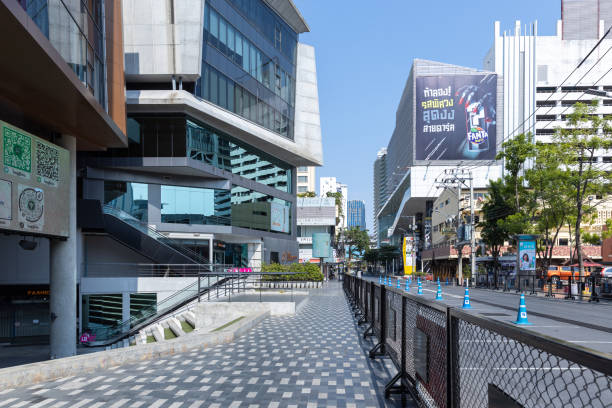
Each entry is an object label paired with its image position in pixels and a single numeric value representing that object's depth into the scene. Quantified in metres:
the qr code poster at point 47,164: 12.86
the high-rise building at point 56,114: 10.80
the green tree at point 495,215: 38.84
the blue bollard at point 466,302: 16.65
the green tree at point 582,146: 26.98
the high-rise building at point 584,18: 94.31
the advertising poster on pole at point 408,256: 58.97
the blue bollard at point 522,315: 12.38
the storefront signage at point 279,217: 40.31
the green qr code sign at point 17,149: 11.28
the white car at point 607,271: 28.21
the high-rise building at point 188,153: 26.62
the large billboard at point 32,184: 11.26
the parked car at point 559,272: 38.67
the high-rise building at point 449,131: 79.94
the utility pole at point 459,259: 43.56
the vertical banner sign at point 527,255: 28.73
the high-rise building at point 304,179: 122.19
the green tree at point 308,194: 90.47
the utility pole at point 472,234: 39.75
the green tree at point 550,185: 29.95
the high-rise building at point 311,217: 79.62
